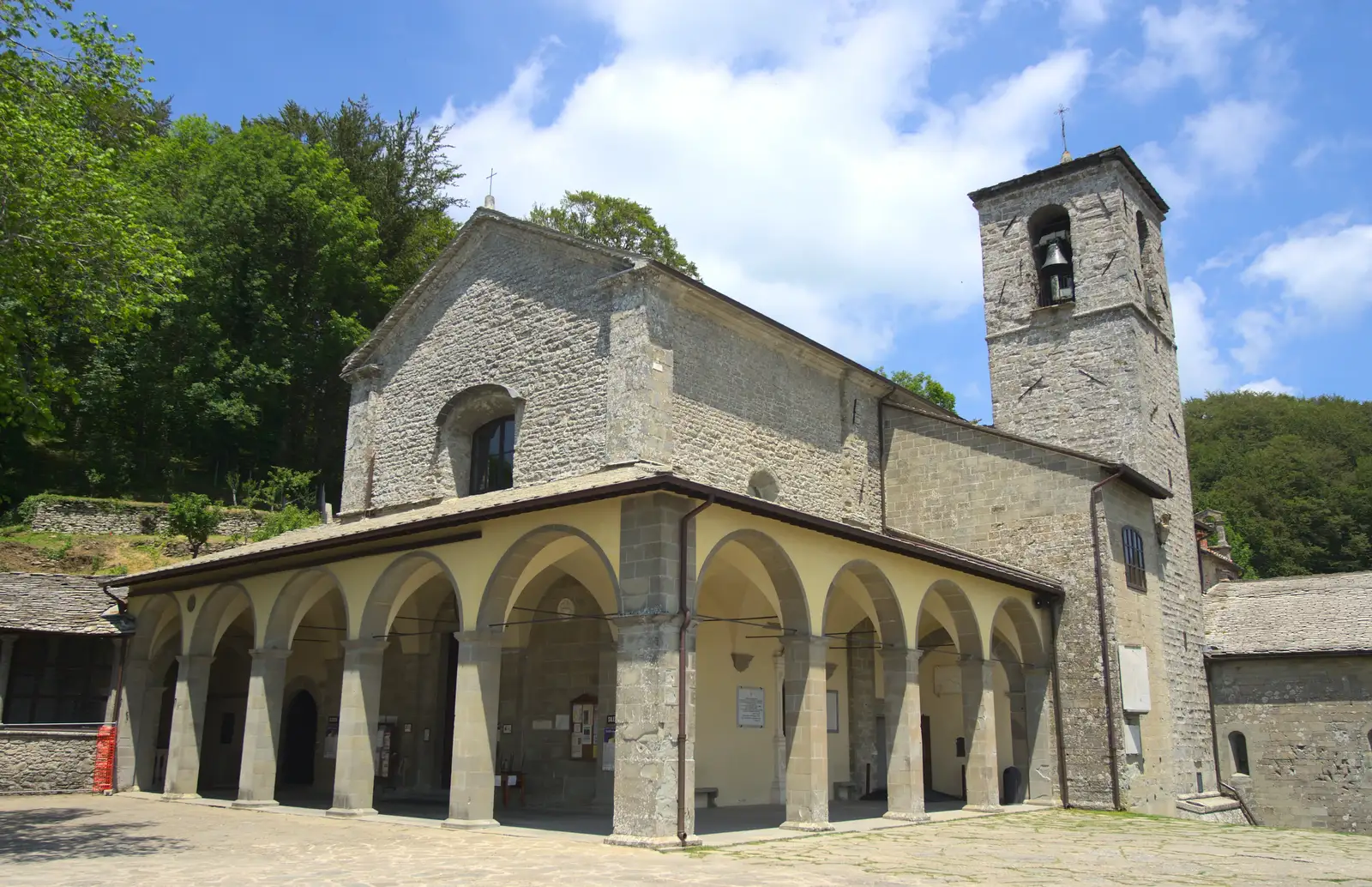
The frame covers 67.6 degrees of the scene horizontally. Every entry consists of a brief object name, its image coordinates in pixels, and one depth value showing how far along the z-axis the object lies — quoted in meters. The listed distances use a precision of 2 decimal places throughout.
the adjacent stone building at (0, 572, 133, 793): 16.34
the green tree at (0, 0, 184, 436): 11.34
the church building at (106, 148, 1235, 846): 11.30
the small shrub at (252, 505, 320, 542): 23.84
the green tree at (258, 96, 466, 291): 32.44
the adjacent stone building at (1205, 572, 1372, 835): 18.91
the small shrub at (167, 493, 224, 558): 22.78
